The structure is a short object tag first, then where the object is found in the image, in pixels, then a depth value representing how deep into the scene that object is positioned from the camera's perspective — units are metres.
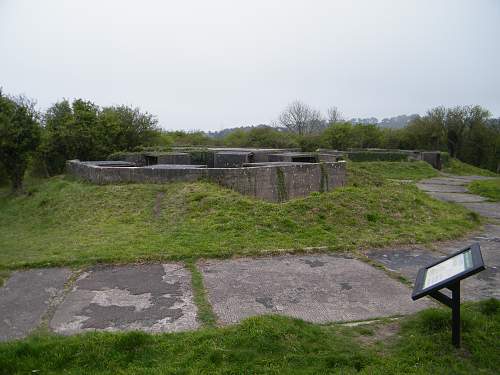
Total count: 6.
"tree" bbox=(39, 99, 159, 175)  17.20
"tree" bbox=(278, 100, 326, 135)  46.81
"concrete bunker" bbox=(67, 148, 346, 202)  10.59
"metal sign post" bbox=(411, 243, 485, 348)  3.23
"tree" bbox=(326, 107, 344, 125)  56.60
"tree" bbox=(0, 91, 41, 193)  15.34
